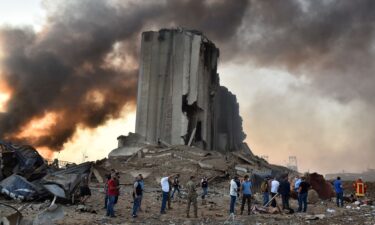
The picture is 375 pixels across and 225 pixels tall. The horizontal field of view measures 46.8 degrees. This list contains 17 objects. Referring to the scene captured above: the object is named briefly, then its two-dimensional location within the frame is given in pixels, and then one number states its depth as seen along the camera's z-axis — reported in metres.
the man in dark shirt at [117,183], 12.80
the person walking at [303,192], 14.49
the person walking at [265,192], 15.63
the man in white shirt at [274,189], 15.05
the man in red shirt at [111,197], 12.65
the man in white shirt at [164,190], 13.70
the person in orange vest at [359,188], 20.27
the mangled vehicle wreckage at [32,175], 14.52
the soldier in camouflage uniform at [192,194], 13.19
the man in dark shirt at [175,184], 17.06
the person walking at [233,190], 13.42
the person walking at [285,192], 14.69
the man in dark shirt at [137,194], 12.90
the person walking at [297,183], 16.33
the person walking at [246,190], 13.72
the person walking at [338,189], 17.41
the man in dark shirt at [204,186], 18.34
